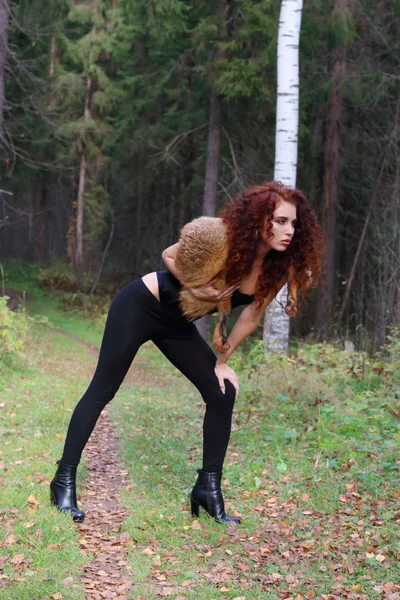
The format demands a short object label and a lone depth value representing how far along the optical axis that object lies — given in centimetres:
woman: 376
